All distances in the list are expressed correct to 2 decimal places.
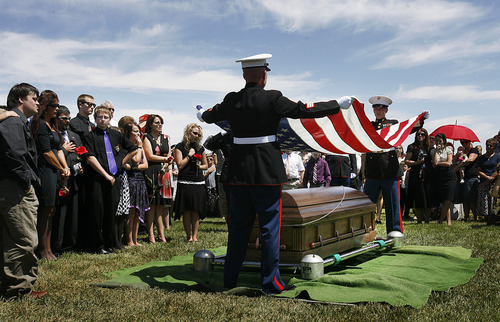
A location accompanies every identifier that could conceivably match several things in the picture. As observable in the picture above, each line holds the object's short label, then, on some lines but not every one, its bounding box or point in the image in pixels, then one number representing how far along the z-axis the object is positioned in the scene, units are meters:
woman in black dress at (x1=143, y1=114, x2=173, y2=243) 7.29
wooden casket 4.61
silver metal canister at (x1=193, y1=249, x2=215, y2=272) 4.77
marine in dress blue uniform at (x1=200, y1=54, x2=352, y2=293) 4.10
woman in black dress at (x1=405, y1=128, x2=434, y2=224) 10.80
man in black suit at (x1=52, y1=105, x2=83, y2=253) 6.05
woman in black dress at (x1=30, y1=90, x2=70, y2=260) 5.39
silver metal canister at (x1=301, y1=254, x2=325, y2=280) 4.36
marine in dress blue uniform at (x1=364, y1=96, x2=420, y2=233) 6.73
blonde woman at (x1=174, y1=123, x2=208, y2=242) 7.35
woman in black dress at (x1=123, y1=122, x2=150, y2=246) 6.89
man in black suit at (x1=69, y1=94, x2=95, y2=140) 6.61
